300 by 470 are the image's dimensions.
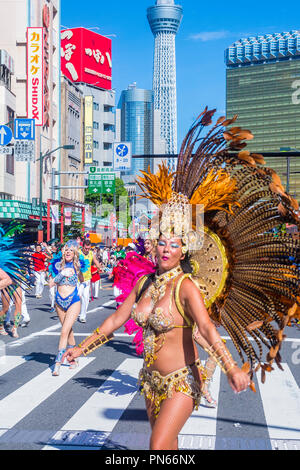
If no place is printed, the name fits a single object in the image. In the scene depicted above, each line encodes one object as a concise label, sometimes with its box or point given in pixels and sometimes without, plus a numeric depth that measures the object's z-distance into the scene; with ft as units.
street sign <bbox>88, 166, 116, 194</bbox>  144.25
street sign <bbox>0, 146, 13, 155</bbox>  81.05
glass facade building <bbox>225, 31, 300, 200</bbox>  460.14
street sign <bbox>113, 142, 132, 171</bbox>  94.63
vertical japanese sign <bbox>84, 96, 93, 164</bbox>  296.92
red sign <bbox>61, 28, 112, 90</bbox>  332.39
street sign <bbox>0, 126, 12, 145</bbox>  80.77
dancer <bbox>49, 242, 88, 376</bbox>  30.63
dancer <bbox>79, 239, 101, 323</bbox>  48.70
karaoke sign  171.42
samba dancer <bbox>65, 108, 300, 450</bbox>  13.75
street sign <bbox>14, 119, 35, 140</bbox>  93.40
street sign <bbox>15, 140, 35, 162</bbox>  95.55
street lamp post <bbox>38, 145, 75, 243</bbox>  118.32
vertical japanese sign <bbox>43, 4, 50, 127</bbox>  176.76
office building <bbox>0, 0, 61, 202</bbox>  170.40
